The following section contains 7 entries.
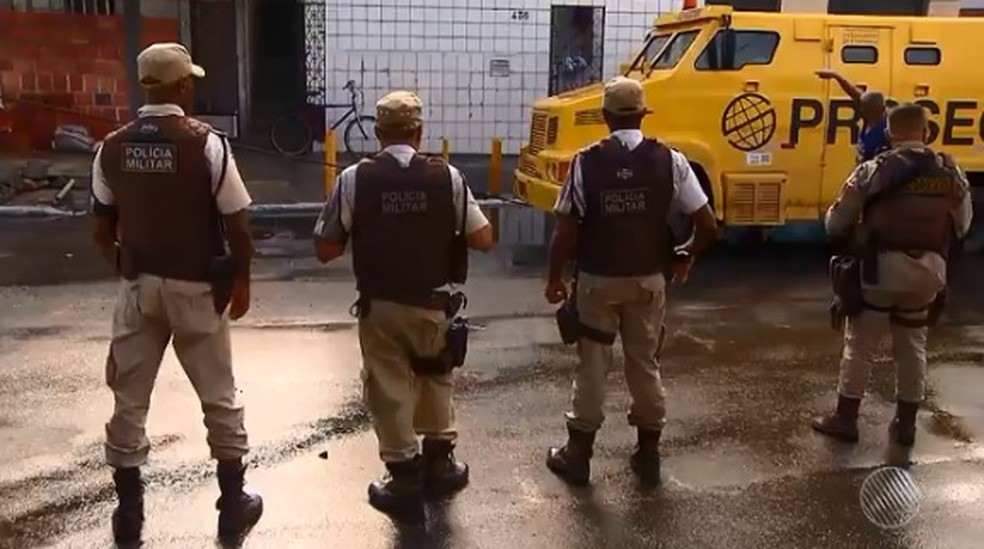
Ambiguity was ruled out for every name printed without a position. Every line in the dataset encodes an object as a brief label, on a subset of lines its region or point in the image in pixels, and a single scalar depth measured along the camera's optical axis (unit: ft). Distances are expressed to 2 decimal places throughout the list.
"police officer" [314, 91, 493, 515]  14.65
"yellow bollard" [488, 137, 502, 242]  45.37
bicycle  56.80
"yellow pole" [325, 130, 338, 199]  43.55
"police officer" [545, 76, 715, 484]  15.40
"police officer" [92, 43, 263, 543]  13.38
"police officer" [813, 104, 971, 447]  17.02
